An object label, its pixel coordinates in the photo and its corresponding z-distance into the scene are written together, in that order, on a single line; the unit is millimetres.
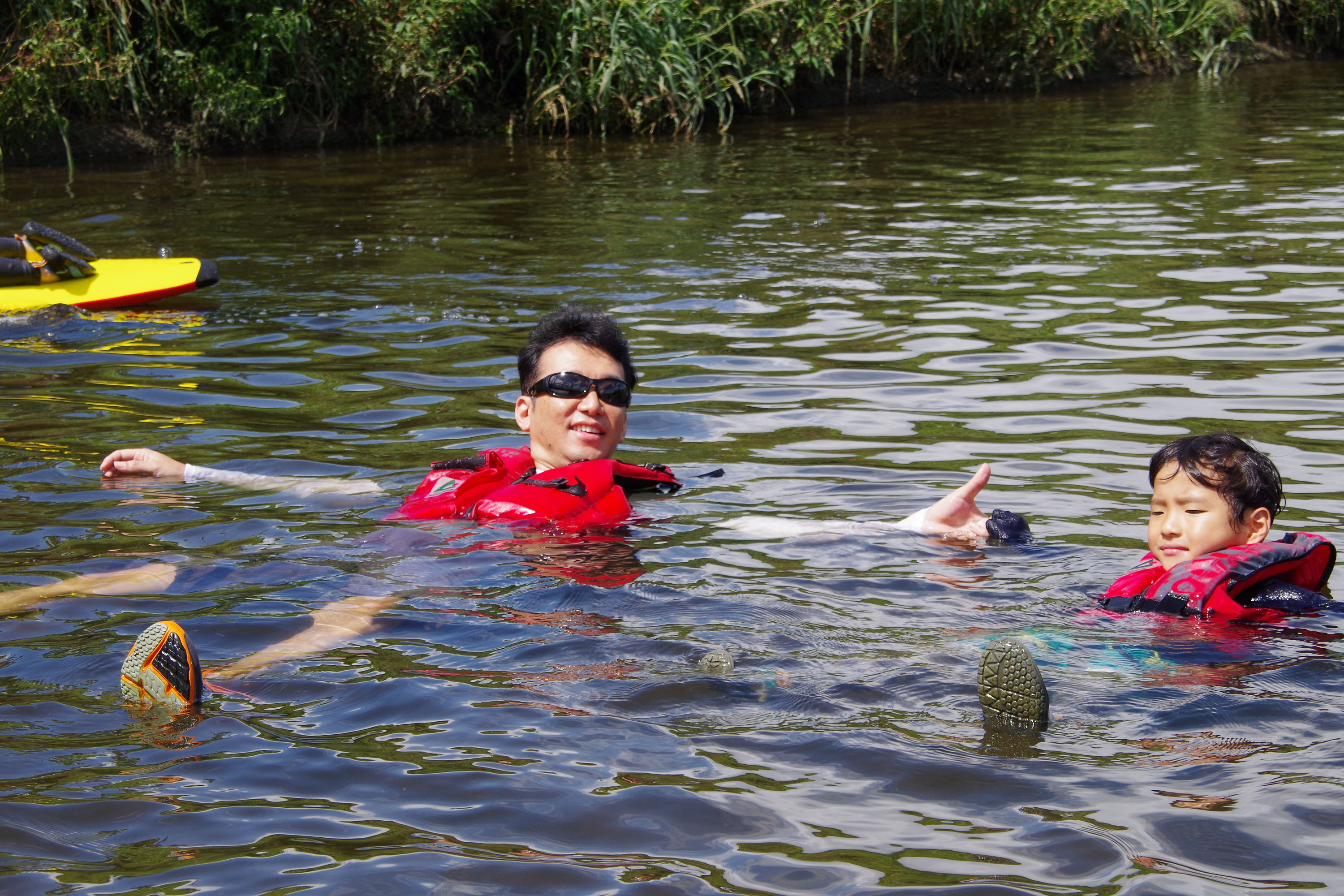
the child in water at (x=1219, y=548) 4078
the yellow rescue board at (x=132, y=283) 9195
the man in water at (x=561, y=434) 4582
